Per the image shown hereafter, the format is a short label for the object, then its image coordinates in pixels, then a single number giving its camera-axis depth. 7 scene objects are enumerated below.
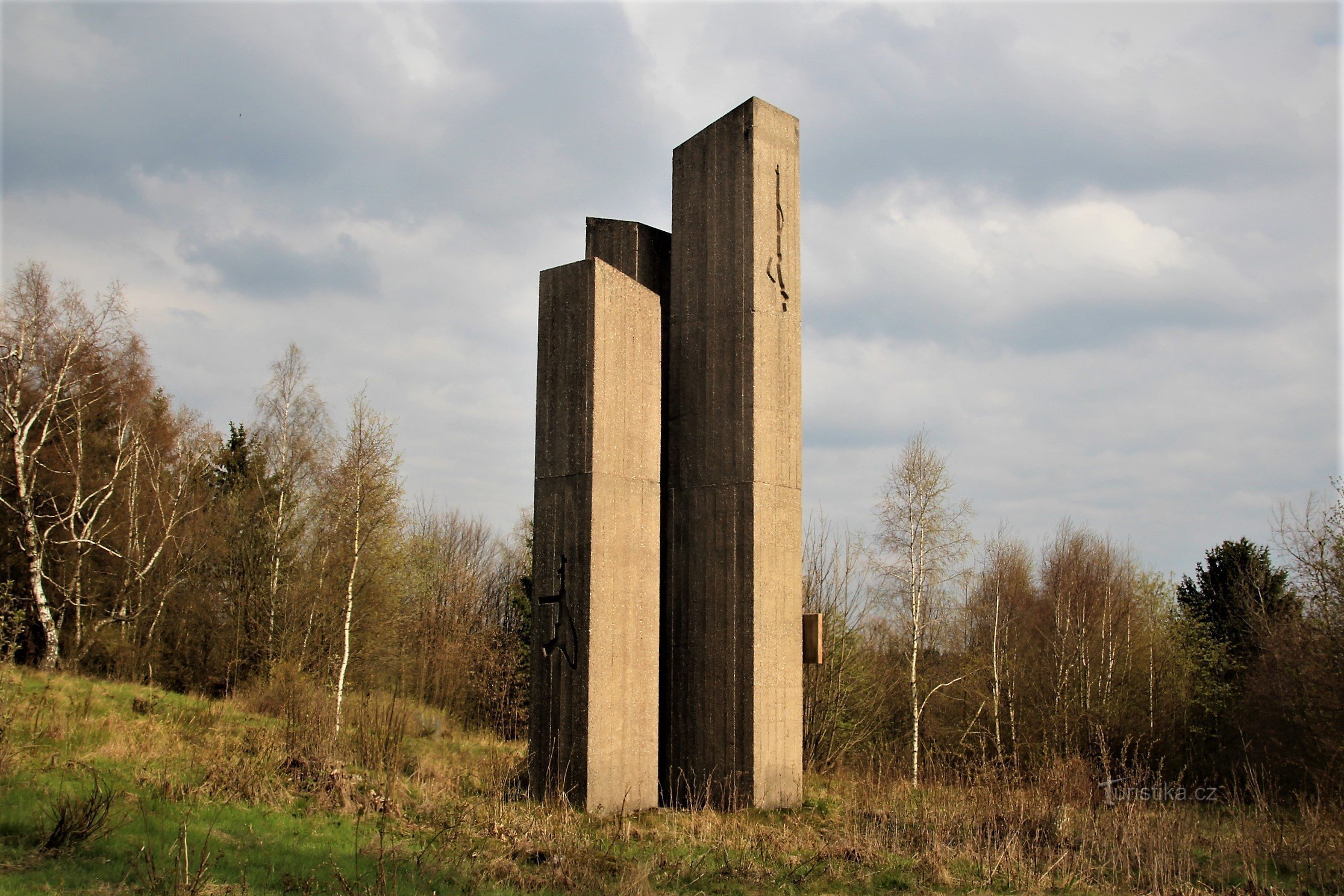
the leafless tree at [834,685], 14.16
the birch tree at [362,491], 16.36
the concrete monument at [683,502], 8.06
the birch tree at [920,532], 17.77
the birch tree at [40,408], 17.06
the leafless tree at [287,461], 20.30
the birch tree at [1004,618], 18.56
